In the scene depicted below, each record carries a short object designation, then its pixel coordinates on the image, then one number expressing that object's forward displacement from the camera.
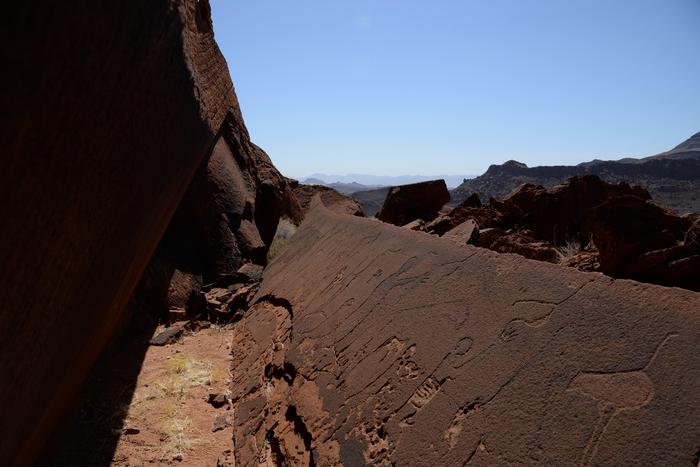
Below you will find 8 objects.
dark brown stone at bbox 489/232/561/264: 4.72
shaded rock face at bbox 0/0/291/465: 1.17
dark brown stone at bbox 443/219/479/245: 3.58
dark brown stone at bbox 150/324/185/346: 5.47
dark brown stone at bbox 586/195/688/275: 3.49
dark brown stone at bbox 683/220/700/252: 2.99
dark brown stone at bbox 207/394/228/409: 3.88
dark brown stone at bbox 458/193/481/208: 8.75
